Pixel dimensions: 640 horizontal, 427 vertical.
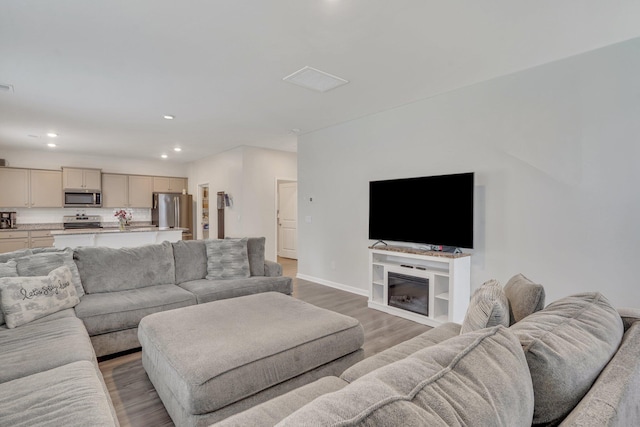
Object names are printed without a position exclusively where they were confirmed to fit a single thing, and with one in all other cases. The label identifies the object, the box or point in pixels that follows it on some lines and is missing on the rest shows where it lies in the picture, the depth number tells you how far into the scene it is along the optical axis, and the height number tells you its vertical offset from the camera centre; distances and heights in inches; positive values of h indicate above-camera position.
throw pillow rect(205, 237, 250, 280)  149.0 -25.6
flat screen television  135.1 -1.8
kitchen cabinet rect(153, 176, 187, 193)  341.4 +22.7
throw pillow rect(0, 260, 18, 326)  98.0 -20.1
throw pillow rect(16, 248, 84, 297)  105.1 -20.2
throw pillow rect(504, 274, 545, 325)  60.7 -18.1
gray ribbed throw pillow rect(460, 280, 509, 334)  51.8 -17.7
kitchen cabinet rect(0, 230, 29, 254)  251.0 -28.4
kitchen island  200.4 -21.9
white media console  133.8 -35.2
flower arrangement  244.7 -10.9
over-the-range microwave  290.2 +5.1
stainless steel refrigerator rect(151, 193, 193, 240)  330.0 -6.2
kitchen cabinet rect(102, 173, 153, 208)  312.0 +14.2
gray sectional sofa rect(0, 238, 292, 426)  53.4 -33.1
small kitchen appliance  270.1 -13.2
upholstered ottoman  65.7 -34.1
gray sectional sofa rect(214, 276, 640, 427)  24.2 -15.7
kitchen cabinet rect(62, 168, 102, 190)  288.4 +23.8
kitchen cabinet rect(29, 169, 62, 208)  277.9 +13.9
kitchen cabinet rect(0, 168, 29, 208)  265.0 +13.9
